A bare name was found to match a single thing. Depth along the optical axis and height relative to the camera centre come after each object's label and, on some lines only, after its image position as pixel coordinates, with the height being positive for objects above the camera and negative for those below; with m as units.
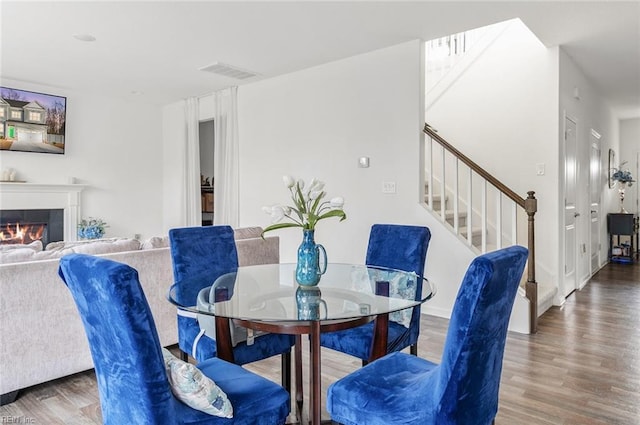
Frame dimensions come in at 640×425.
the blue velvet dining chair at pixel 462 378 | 1.23 -0.52
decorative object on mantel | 5.39 +0.47
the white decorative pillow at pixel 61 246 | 2.81 -0.22
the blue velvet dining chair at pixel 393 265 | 2.16 -0.32
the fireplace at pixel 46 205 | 5.45 +0.10
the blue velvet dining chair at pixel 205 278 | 2.10 -0.35
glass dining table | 1.63 -0.37
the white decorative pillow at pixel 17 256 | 2.38 -0.24
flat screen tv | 5.44 +1.18
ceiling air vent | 4.77 +1.59
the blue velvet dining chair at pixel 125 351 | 1.14 -0.38
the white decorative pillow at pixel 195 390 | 1.29 -0.53
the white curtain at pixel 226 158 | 5.71 +0.71
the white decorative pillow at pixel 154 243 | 2.95 -0.21
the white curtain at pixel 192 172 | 6.44 +0.59
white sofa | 2.29 -0.56
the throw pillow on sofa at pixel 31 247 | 2.73 -0.22
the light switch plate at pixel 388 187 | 4.22 +0.23
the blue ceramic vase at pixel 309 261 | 2.03 -0.23
